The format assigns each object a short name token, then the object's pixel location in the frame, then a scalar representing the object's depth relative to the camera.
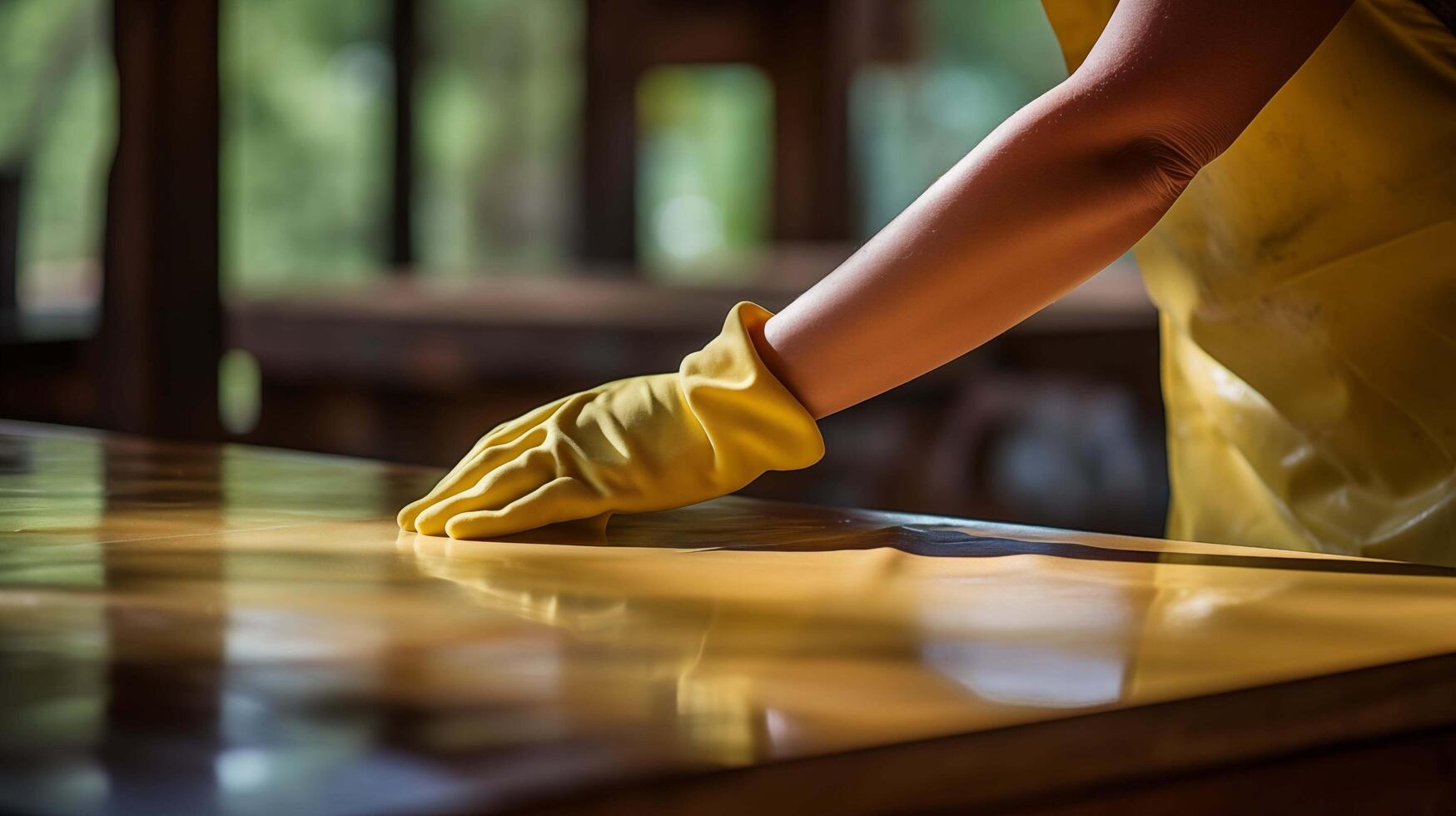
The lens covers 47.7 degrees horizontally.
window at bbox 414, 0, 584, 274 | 12.81
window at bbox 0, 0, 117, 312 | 10.12
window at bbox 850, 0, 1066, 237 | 14.00
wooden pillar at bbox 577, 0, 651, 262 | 5.74
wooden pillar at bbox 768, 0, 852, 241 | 6.05
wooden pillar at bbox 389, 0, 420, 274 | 5.51
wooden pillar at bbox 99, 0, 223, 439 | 2.72
